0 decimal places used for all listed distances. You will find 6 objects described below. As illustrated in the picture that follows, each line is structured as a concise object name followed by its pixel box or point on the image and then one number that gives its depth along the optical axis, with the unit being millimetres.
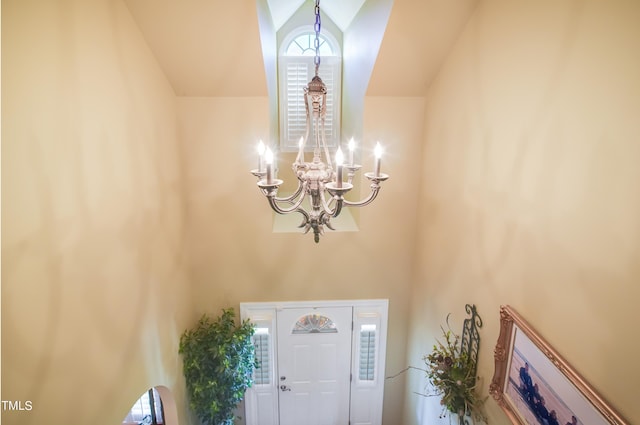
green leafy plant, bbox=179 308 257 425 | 3680
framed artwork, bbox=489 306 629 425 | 1809
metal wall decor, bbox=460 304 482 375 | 2916
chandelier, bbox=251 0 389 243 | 1695
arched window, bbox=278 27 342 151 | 4406
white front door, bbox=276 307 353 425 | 4496
